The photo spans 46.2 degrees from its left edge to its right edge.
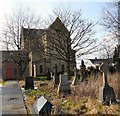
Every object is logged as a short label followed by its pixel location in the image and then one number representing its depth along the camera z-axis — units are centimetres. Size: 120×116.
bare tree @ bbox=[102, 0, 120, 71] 1658
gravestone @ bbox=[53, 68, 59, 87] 1210
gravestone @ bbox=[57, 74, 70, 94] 885
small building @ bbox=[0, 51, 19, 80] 3317
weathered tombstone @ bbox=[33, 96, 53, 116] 482
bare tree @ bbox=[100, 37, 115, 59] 3251
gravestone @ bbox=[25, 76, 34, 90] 1225
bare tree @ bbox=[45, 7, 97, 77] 1895
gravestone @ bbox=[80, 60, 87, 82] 1186
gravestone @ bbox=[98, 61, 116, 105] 579
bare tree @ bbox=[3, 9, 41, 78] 2264
